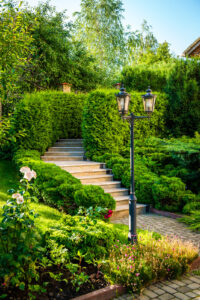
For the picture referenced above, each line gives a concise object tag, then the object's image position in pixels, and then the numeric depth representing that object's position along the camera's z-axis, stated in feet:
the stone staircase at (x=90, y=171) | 27.28
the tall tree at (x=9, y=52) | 14.73
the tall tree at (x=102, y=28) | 87.40
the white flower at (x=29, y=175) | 11.73
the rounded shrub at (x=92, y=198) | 20.48
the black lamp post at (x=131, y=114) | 16.44
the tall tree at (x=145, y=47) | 92.48
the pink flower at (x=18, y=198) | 11.12
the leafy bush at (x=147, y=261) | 12.92
